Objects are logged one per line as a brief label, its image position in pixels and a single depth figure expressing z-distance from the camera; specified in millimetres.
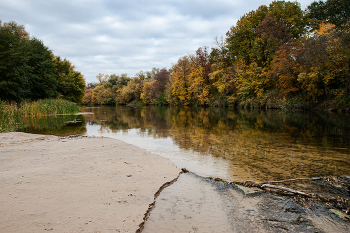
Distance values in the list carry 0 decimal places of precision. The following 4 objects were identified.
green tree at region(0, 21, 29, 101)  19406
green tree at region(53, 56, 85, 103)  34688
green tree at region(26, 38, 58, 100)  26172
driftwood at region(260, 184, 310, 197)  3529
